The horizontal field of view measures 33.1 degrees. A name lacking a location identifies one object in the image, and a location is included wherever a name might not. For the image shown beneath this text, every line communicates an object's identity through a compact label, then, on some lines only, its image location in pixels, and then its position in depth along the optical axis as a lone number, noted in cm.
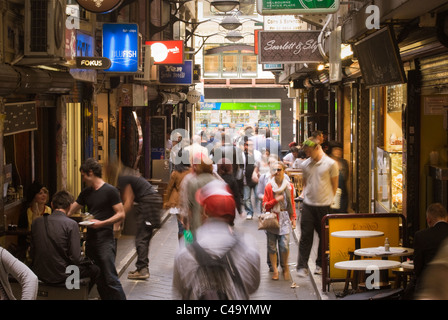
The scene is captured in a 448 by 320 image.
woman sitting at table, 1083
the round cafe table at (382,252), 894
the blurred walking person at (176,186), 1233
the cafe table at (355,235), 971
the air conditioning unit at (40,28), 1073
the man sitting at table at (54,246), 835
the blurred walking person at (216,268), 554
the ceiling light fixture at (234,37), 3014
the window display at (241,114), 4928
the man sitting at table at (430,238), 767
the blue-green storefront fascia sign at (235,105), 4922
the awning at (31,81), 985
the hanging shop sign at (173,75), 2530
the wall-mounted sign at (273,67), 3003
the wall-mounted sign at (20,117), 1069
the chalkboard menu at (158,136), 2511
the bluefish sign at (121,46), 1647
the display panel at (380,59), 1060
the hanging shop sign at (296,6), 1242
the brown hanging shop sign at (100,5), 1274
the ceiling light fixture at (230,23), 2530
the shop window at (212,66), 4875
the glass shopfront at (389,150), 1372
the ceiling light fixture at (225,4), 2086
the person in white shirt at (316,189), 1116
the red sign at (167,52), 2245
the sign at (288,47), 1692
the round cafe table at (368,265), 861
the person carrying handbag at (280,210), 1161
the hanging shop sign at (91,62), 1282
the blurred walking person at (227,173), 1369
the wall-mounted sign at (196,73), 3300
